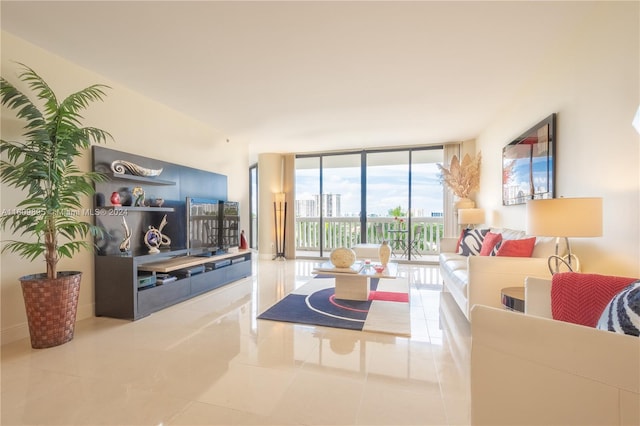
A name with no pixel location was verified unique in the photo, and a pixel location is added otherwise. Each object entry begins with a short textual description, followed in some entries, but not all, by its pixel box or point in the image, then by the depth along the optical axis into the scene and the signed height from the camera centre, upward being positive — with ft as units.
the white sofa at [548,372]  2.62 -1.63
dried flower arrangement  16.81 +2.13
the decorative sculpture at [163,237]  11.62 -1.06
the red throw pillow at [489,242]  10.44 -1.17
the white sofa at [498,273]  7.70 -1.67
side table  6.30 -1.99
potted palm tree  7.18 +0.41
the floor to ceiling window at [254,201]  25.13 +0.91
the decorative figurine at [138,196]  10.62 +0.57
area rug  8.73 -3.43
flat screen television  12.53 -0.63
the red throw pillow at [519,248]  8.18 -1.05
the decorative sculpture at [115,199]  9.64 +0.41
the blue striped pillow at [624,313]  3.00 -1.13
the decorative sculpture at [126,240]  10.03 -1.03
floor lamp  21.62 -1.04
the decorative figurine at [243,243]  15.47 -1.71
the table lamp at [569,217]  5.76 -0.12
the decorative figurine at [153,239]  10.87 -1.07
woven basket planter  7.24 -2.47
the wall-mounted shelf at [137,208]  9.63 +0.11
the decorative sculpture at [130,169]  9.87 +1.53
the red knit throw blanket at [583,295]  3.86 -1.18
